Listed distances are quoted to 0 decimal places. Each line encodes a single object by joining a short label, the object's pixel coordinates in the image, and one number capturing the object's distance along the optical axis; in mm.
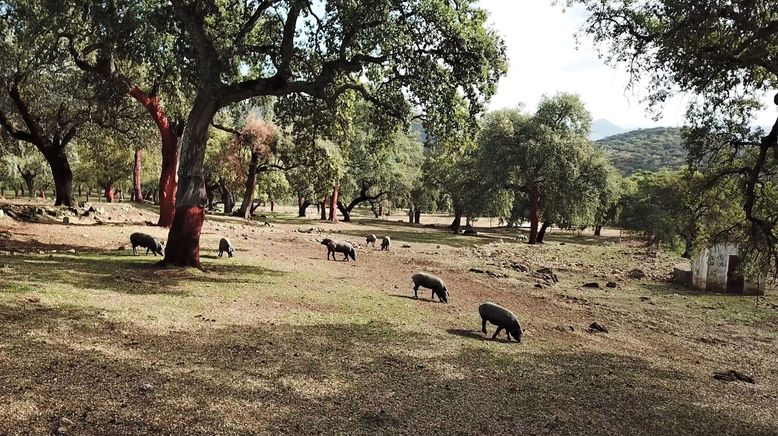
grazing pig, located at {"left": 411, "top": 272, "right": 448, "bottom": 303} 16375
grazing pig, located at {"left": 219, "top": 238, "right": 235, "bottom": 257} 20345
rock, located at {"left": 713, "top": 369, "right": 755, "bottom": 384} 11156
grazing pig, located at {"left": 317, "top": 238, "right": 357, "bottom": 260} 23859
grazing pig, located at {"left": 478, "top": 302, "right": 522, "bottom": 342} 12383
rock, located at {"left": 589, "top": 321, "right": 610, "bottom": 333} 15031
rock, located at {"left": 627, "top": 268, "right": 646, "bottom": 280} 28453
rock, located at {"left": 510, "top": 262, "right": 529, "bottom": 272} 26953
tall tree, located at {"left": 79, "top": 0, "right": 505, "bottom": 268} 15172
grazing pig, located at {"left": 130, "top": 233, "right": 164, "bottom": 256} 18344
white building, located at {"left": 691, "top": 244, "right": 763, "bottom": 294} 24828
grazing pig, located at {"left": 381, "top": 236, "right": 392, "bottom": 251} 31562
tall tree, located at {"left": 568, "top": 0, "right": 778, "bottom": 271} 9195
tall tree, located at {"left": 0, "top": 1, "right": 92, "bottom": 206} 20453
